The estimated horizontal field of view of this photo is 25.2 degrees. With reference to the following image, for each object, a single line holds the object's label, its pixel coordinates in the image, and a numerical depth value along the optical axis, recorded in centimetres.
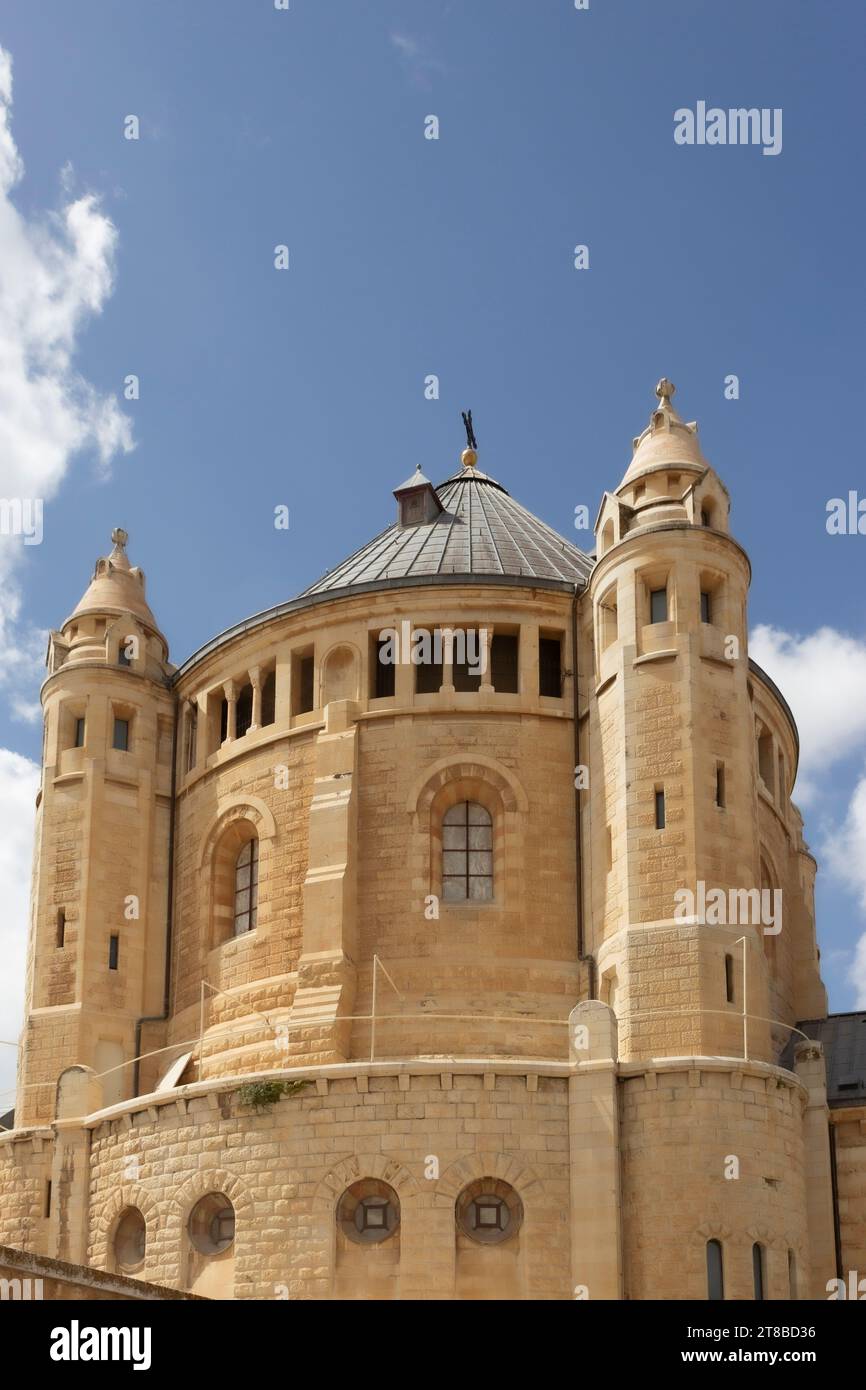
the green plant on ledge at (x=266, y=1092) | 3875
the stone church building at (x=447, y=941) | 3719
